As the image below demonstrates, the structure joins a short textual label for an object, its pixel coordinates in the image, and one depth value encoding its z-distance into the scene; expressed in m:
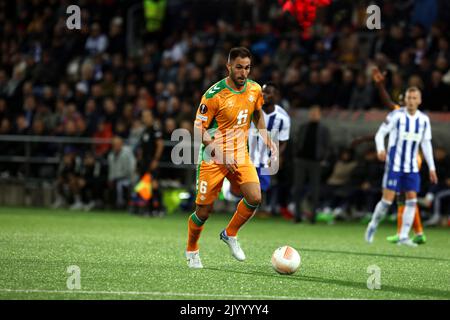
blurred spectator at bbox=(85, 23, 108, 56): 25.52
